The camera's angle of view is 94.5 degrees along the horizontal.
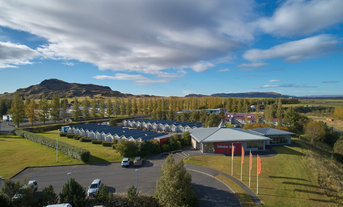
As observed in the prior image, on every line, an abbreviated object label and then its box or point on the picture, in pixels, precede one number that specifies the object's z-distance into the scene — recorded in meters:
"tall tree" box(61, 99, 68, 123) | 62.45
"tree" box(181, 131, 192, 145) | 34.78
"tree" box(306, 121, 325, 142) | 40.96
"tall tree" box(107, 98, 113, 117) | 73.31
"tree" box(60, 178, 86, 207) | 14.05
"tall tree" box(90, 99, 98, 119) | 69.06
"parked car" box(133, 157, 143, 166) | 24.62
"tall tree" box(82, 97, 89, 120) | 67.03
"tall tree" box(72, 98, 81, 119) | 64.06
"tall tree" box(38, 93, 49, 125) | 55.70
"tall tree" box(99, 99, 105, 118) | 70.94
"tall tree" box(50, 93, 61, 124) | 58.42
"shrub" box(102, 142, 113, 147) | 34.81
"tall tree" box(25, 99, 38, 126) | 53.71
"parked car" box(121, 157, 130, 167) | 24.27
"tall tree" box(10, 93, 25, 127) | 49.84
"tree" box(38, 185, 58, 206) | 13.65
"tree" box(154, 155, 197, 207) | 14.63
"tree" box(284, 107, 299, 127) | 50.28
